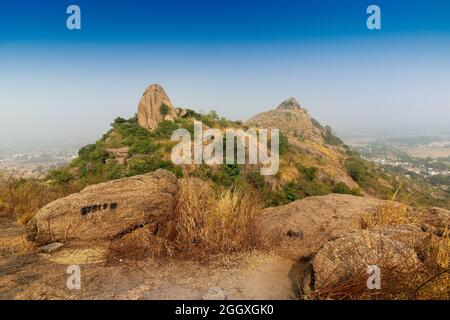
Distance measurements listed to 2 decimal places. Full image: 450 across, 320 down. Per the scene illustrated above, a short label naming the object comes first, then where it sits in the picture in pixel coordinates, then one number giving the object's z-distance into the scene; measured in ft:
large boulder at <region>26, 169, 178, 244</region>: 15.43
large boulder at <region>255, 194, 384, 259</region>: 15.89
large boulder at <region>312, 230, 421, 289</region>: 10.71
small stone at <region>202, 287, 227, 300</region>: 10.48
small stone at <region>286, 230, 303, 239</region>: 16.44
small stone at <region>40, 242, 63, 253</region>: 14.37
